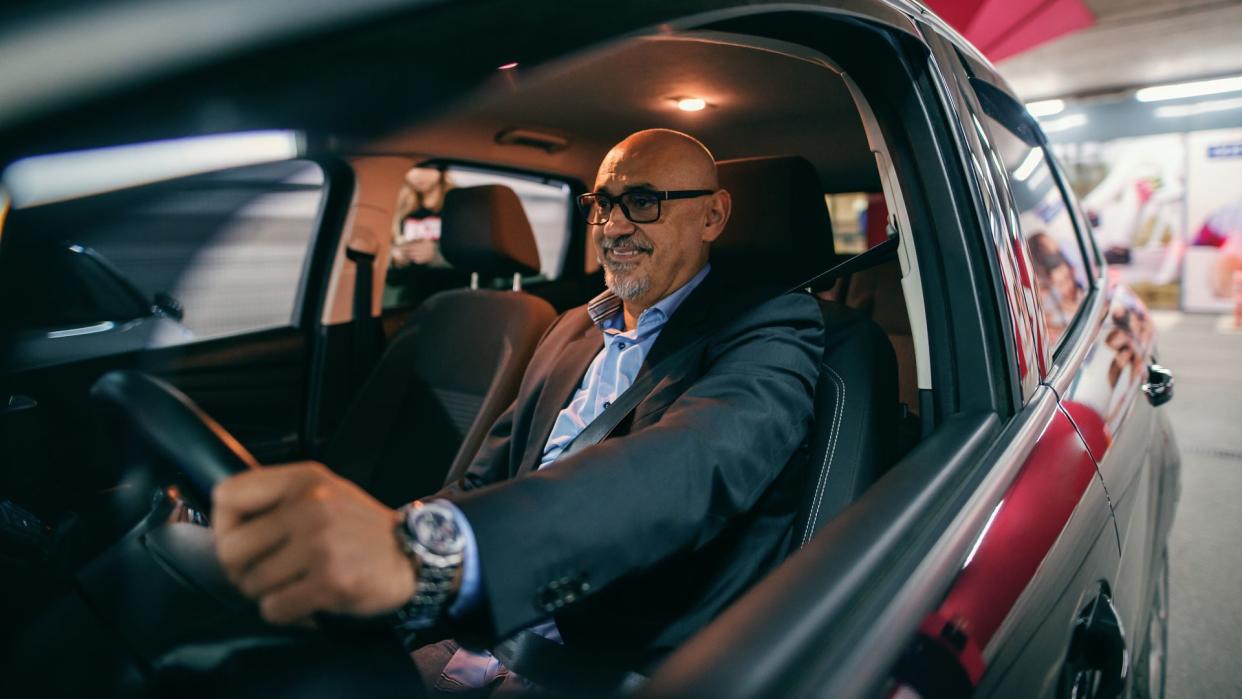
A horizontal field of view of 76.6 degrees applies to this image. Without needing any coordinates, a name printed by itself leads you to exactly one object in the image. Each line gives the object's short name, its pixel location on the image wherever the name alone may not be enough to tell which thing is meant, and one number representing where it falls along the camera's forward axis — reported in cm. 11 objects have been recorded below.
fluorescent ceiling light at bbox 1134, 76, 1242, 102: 1067
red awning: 658
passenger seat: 250
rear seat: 173
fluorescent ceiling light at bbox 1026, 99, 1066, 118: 1205
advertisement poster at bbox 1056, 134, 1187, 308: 1145
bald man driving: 67
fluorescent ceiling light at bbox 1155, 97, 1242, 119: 1080
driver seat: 142
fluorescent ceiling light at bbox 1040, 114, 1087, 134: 1198
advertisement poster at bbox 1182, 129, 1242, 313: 1091
